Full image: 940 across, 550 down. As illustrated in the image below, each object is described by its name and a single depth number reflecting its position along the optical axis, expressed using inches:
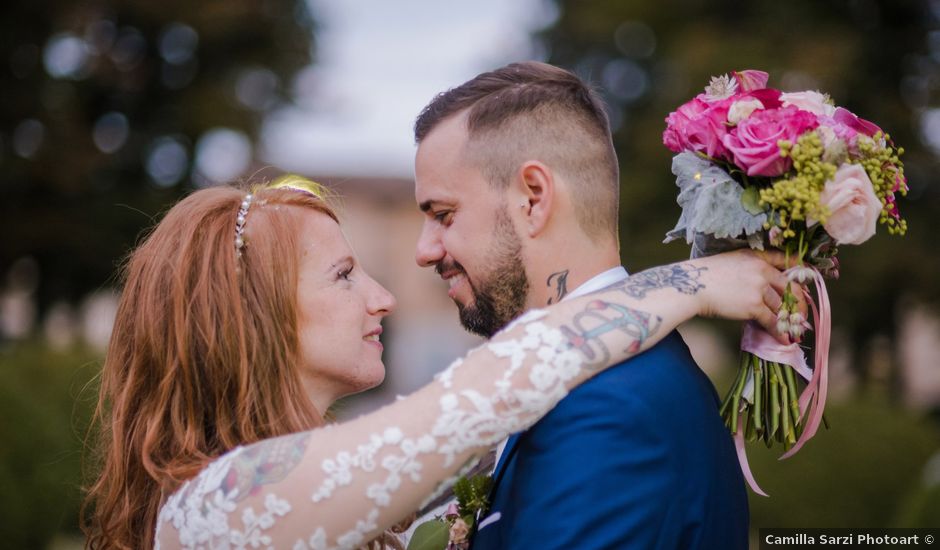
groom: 100.6
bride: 96.4
